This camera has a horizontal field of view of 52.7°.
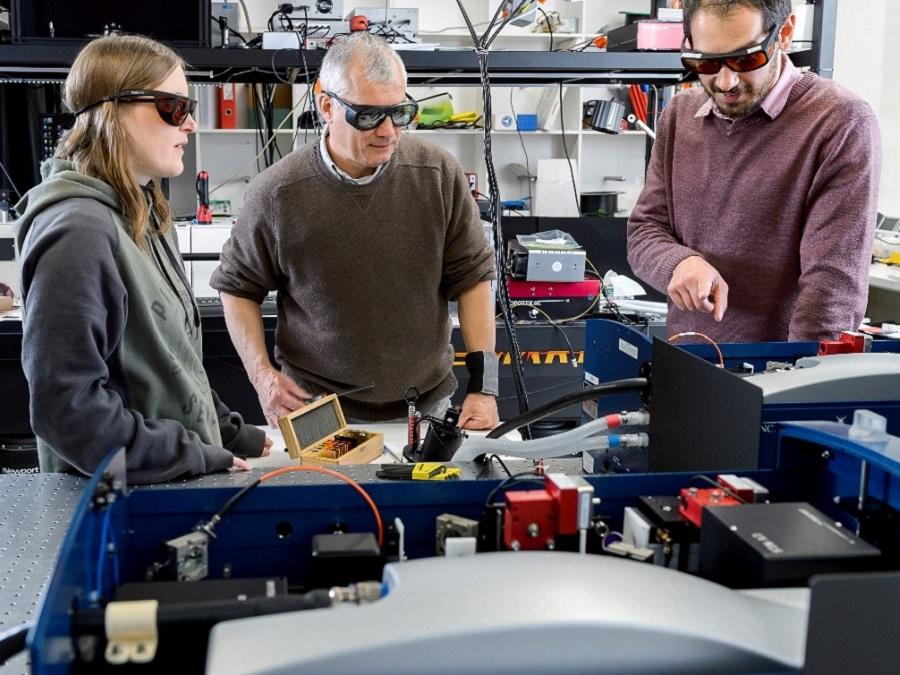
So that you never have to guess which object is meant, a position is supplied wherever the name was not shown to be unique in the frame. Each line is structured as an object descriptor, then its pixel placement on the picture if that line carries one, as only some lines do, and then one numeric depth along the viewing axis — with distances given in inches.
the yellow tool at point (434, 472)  43.3
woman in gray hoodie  48.7
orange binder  201.5
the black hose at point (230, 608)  25.8
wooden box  61.6
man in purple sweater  62.4
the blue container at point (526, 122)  211.6
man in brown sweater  78.3
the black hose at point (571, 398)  53.1
